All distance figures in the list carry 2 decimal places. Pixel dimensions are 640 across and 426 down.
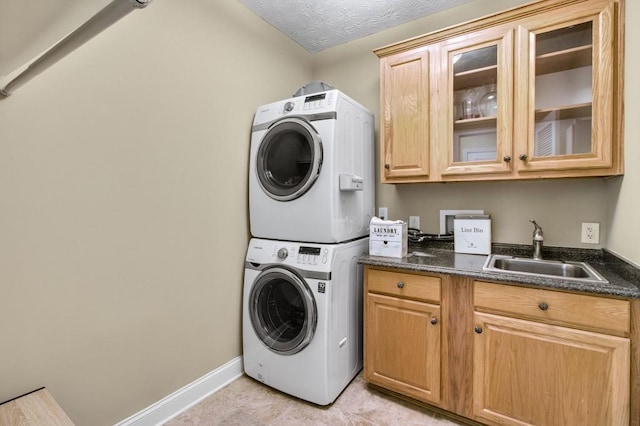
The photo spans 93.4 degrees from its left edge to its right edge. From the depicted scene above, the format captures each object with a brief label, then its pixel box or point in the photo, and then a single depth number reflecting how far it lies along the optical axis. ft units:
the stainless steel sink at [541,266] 5.43
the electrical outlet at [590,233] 5.93
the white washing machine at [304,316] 5.90
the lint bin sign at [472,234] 6.63
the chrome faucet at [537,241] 6.03
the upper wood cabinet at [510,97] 5.07
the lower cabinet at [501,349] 4.23
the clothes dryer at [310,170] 6.12
